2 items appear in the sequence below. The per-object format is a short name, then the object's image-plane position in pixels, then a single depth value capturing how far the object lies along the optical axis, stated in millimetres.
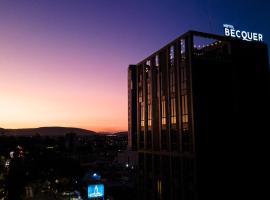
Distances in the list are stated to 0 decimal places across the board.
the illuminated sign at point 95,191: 39841
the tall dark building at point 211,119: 25043
